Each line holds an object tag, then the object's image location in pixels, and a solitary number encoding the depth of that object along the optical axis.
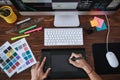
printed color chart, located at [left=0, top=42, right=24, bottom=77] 1.19
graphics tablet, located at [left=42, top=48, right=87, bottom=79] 1.18
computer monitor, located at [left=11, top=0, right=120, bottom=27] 1.04
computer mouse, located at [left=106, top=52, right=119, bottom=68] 1.17
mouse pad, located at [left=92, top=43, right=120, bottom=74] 1.19
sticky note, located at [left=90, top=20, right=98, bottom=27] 1.29
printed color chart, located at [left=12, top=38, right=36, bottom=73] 1.20
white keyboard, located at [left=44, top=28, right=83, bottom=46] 1.23
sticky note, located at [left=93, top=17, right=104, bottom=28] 1.29
